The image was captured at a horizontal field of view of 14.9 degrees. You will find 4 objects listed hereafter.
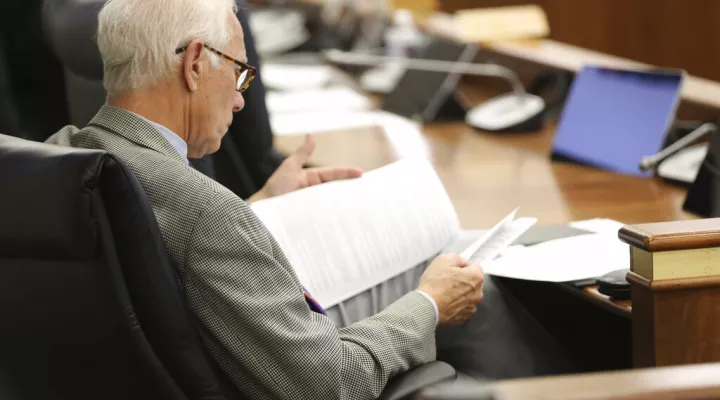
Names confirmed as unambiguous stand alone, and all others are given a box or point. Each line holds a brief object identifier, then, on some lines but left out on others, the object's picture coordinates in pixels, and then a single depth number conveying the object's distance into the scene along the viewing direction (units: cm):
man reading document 356
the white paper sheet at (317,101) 569
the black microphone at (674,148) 433
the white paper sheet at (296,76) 657
